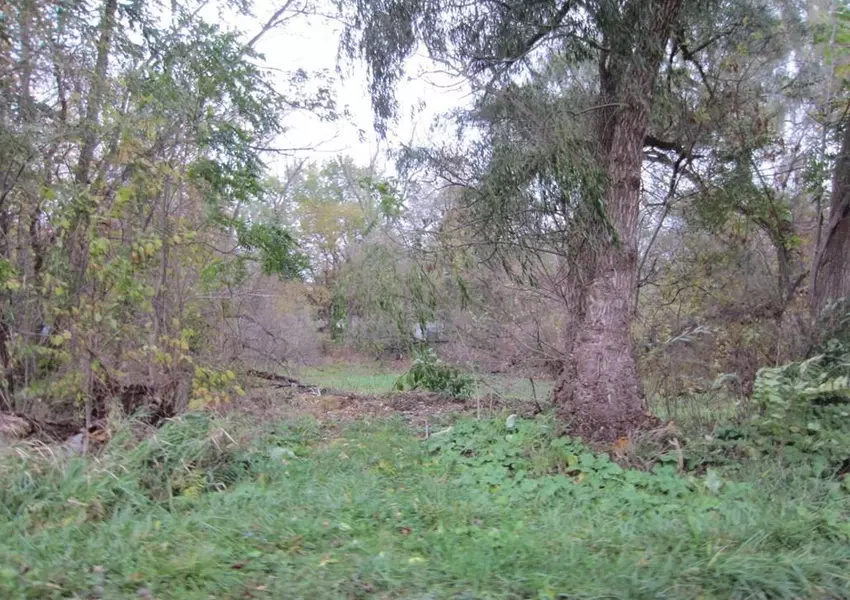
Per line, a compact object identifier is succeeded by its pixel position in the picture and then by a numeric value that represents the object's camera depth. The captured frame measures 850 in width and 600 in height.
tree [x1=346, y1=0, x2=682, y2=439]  7.09
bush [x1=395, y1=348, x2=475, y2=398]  11.09
